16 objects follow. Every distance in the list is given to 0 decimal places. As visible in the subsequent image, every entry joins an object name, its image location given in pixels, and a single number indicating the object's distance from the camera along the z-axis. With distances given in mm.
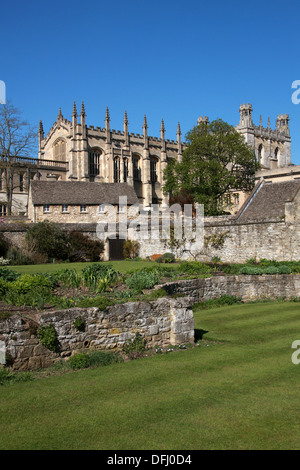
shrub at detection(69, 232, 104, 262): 34250
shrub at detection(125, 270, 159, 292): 14688
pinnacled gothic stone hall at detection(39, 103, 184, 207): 66188
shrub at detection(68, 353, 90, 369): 9172
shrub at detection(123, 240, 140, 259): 37375
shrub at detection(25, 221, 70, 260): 32906
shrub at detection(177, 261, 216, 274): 21598
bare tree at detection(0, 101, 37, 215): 49312
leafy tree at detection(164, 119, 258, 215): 46469
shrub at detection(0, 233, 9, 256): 31703
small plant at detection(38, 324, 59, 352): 9172
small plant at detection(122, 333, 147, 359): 10141
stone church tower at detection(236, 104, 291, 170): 77938
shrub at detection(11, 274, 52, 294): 12469
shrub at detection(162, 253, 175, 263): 32531
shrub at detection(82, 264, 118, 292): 14336
